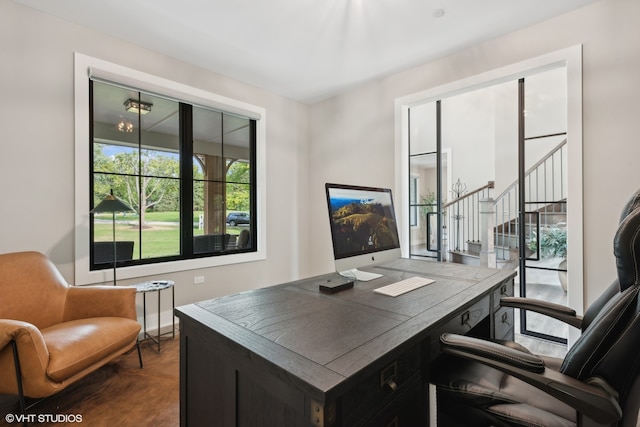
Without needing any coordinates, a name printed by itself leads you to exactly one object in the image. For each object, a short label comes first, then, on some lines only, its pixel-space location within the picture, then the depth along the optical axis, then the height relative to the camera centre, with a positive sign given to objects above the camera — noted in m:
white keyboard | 1.43 -0.39
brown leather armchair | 1.46 -0.70
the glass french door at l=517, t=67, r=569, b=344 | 2.74 +0.16
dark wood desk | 0.76 -0.41
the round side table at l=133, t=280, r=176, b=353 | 2.39 -0.63
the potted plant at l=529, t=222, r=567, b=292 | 3.05 -0.34
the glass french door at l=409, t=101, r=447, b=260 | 3.27 +0.39
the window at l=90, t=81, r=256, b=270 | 2.68 +0.38
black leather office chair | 0.82 -0.50
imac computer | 1.57 -0.09
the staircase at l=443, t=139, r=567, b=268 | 3.08 -0.03
